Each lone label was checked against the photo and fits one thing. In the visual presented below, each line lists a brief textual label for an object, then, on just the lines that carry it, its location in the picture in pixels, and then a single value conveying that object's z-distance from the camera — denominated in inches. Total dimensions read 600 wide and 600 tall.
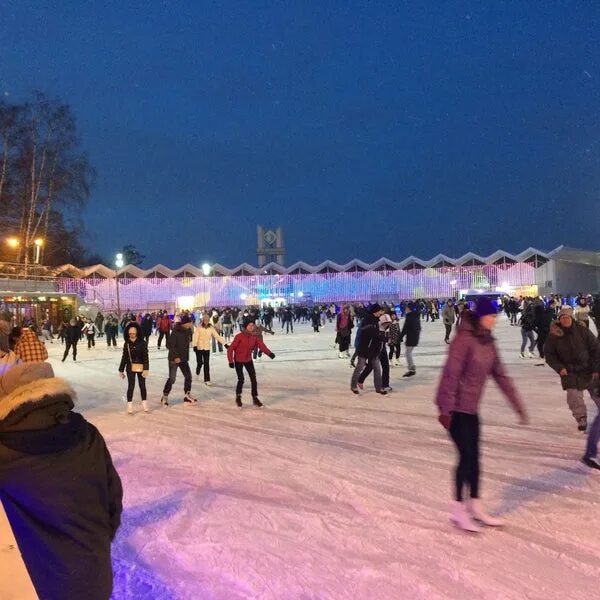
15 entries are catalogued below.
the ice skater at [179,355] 336.2
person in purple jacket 139.5
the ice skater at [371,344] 342.0
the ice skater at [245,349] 307.1
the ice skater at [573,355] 203.0
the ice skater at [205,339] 405.4
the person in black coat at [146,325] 788.2
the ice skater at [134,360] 302.2
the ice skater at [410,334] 422.6
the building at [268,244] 2989.7
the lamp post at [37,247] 1156.4
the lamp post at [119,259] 1136.8
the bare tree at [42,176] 1103.0
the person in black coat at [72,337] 644.1
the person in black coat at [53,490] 64.2
